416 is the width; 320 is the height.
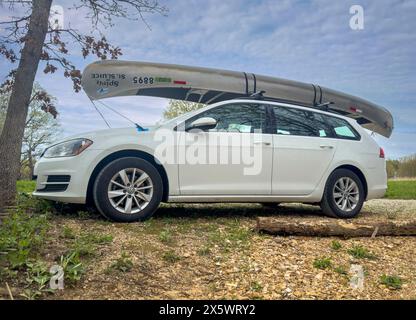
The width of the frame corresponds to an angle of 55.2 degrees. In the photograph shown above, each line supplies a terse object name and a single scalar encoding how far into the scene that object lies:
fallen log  4.93
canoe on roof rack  6.51
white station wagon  5.02
